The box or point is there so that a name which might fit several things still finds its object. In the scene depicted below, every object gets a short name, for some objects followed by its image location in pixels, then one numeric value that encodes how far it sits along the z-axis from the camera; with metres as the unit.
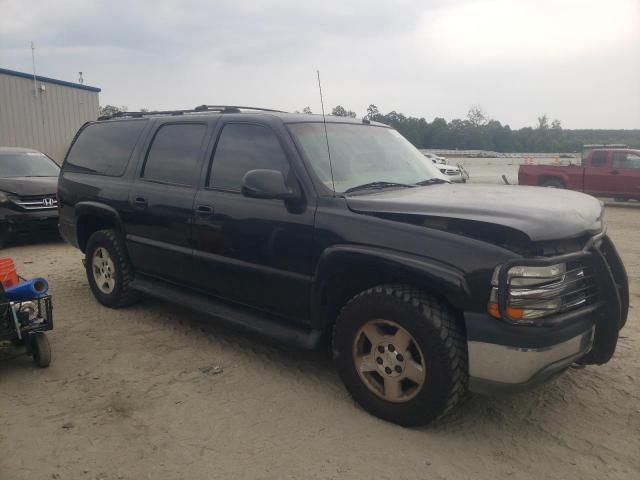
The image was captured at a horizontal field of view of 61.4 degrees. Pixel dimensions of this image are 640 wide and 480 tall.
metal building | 18.70
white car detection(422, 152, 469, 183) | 21.64
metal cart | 3.72
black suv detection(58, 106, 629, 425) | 2.74
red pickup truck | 15.31
